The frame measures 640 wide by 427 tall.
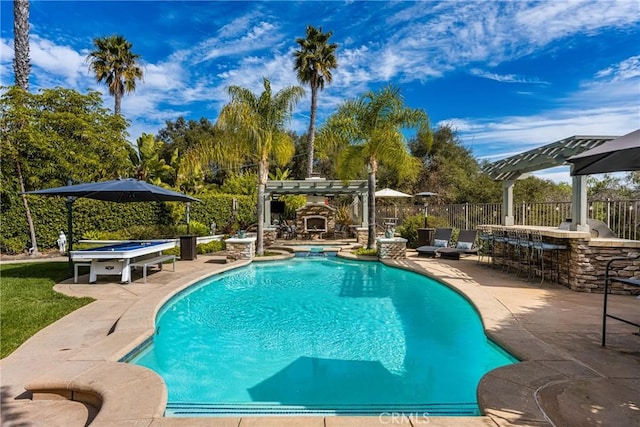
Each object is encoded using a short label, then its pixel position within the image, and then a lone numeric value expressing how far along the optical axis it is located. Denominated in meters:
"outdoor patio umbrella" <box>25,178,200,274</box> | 8.64
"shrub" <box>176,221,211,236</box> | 16.13
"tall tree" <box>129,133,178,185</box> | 20.11
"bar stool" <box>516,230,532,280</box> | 8.72
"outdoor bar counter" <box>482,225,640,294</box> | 7.15
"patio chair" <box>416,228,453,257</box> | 13.33
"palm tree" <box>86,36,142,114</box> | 20.72
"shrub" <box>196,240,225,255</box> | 14.31
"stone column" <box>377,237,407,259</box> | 12.60
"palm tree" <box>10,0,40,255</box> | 14.18
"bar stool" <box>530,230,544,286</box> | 8.12
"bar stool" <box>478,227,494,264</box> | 10.91
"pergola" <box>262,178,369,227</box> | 17.39
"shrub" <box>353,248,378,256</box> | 13.48
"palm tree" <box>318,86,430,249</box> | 12.62
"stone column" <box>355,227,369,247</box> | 16.41
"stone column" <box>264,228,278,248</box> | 16.72
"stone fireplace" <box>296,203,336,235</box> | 20.73
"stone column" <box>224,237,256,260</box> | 12.41
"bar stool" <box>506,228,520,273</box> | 9.28
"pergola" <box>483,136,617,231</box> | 7.60
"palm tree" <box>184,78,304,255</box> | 12.22
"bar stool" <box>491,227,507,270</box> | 9.82
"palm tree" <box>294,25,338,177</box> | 22.84
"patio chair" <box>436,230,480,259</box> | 12.48
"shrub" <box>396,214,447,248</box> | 15.80
